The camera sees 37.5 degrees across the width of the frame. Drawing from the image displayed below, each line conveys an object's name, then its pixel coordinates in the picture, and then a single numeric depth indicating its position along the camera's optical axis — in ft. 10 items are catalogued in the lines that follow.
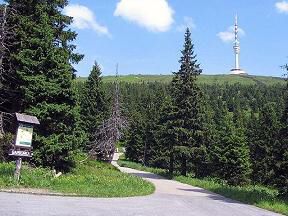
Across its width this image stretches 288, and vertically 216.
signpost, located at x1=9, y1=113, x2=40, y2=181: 54.54
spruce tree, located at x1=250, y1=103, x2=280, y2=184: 185.41
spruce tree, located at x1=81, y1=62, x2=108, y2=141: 184.65
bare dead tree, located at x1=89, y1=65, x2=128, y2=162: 165.27
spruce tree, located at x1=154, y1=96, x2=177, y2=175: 137.77
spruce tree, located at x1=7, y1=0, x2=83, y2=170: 80.60
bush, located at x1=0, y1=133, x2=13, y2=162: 81.19
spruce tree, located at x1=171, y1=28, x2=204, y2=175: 136.15
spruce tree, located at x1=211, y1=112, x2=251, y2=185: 161.17
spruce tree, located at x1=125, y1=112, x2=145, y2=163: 266.36
